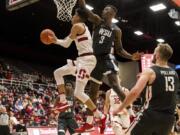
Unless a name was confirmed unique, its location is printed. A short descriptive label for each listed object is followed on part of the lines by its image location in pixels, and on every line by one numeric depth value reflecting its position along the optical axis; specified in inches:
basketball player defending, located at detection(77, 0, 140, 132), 282.5
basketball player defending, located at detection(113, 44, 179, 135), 195.0
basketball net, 324.2
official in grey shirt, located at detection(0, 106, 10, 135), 511.2
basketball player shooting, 263.4
